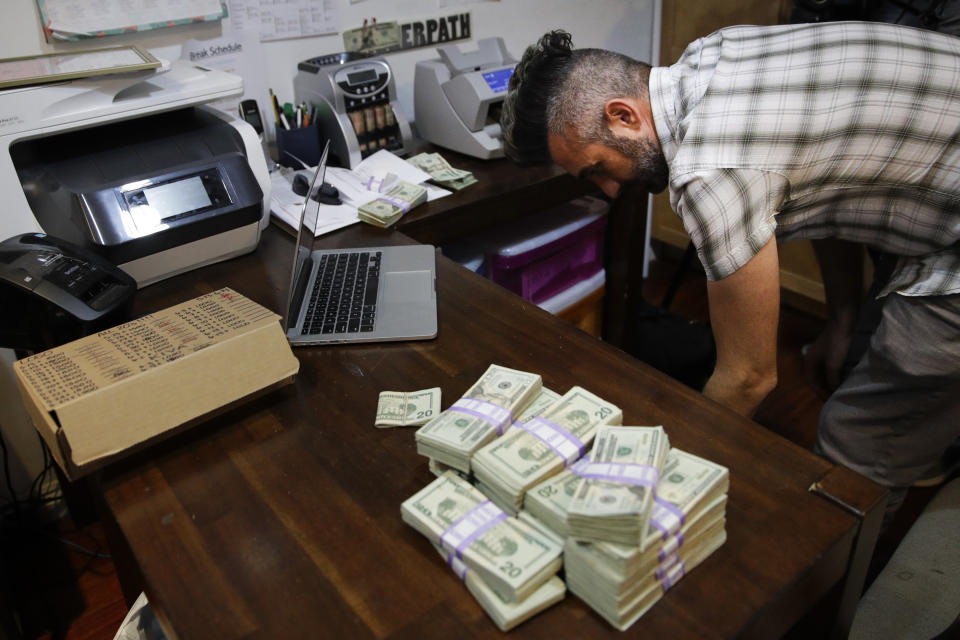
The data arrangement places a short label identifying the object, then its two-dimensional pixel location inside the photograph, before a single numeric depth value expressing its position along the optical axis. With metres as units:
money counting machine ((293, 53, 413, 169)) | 1.81
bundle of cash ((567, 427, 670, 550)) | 0.67
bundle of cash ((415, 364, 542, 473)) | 0.83
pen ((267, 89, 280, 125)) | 1.87
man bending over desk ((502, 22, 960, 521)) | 1.09
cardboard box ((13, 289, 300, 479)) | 0.88
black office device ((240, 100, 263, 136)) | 1.84
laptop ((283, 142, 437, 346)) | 1.18
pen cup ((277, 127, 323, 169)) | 1.80
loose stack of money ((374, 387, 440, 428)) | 0.97
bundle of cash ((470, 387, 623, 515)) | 0.78
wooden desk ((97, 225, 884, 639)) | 0.72
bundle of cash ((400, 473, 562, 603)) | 0.70
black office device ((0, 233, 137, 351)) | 1.05
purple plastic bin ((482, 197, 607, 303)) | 2.05
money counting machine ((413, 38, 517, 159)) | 1.86
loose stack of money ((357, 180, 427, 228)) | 1.55
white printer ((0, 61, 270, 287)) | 1.23
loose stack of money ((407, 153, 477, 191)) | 1.76
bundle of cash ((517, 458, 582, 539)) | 0.73
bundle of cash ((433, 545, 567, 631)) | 0.69
